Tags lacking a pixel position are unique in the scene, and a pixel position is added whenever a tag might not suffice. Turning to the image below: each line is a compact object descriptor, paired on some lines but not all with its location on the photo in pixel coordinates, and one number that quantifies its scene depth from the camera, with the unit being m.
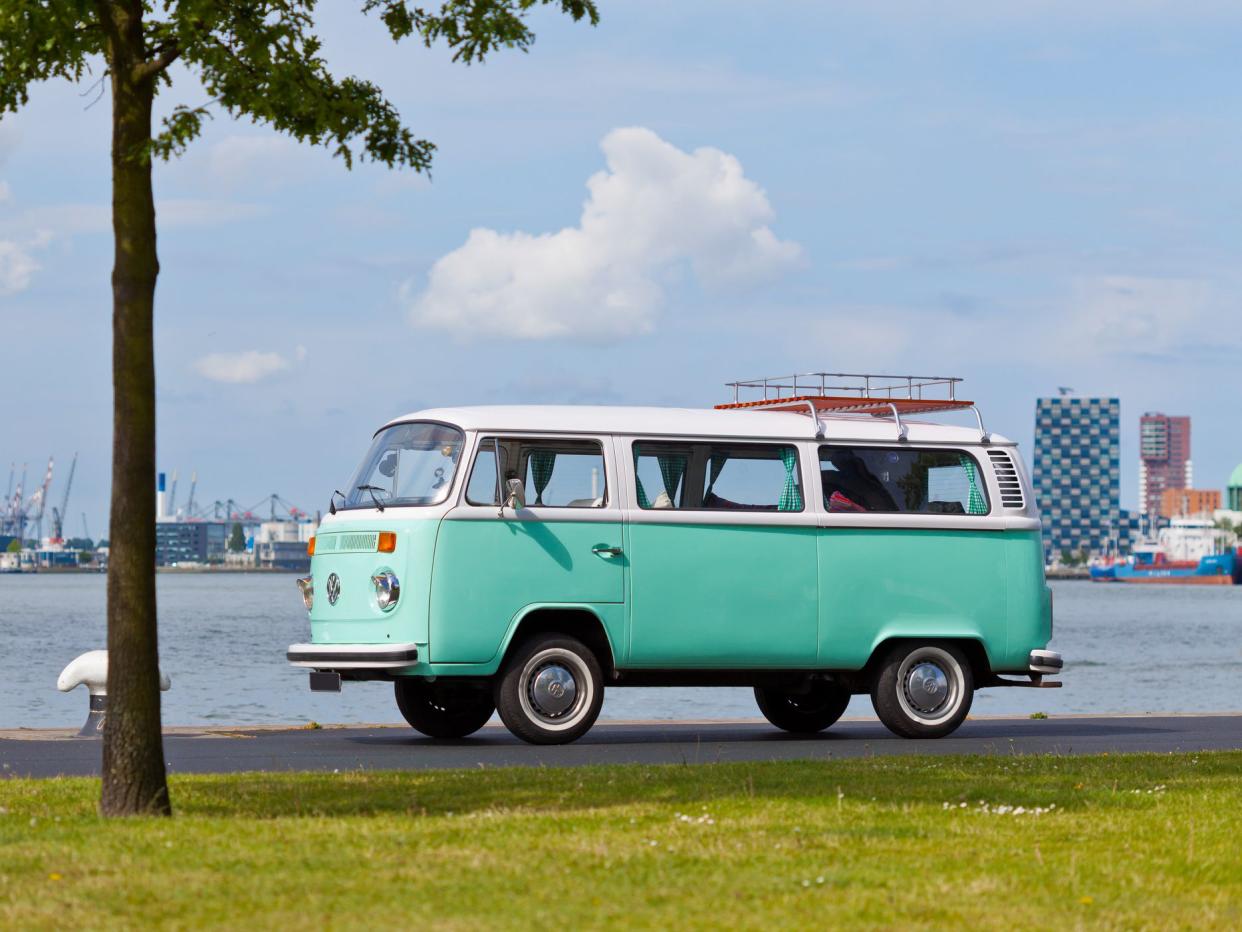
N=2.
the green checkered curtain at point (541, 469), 15.80
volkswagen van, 15.48
